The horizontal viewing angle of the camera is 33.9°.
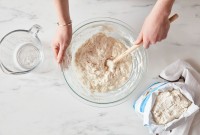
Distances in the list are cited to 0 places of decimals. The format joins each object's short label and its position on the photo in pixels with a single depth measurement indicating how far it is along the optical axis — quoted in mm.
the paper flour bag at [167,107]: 999
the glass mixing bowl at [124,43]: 1036
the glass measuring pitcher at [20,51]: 1045
